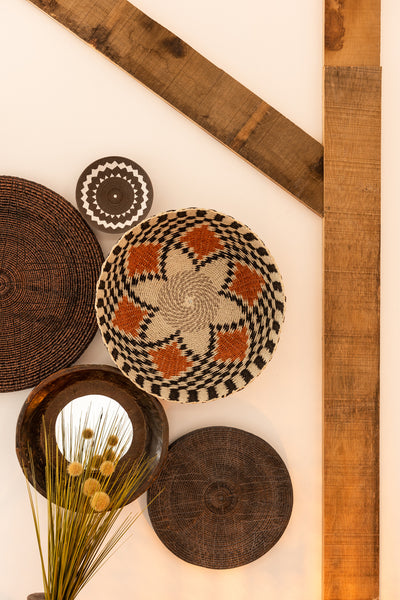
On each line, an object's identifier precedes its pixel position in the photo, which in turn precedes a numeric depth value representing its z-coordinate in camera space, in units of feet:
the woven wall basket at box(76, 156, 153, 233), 5.90
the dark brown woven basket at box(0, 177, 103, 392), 5.87
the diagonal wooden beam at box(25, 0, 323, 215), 5.82
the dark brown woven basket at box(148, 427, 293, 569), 6.09
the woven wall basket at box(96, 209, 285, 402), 5.62
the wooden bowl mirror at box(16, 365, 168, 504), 5.82
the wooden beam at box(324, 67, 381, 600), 6.09
